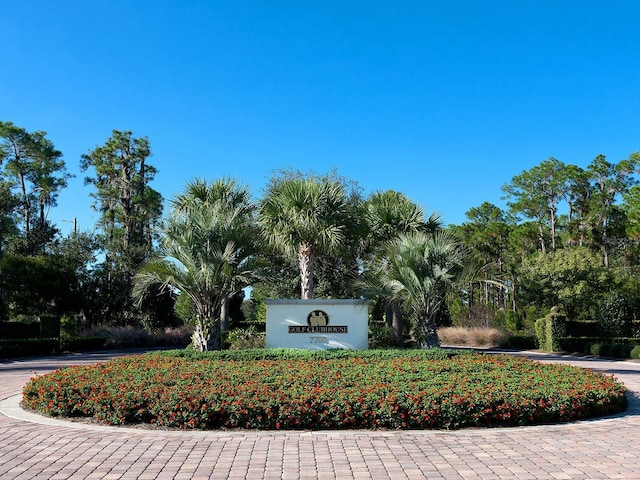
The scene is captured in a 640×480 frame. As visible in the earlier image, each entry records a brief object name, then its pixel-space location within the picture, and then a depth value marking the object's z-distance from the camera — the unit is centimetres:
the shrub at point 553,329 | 2481
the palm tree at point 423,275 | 1465
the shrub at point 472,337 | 2884
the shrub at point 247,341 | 1679
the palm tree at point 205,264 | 1402
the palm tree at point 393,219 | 1906
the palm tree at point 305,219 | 1675
